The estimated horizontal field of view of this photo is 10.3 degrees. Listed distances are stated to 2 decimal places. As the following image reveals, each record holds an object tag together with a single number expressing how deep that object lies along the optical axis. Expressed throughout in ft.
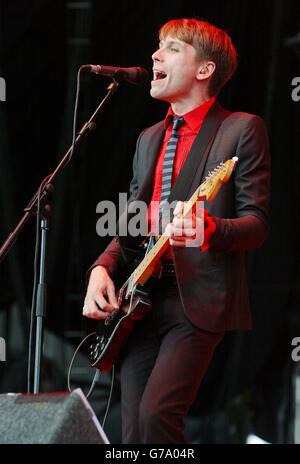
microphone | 19.05
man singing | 16.74
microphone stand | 18.15
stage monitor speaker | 12.58
